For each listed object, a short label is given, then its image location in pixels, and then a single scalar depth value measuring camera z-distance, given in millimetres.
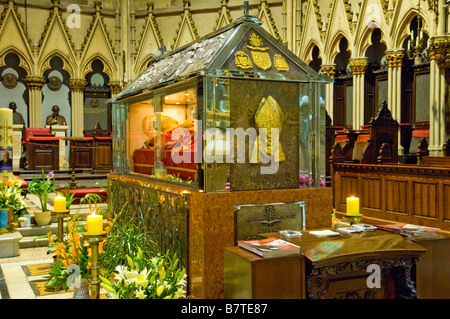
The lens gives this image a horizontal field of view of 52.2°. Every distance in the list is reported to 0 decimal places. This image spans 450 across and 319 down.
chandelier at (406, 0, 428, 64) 9230
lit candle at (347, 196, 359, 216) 3516
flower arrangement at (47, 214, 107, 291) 3691
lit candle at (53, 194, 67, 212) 4449
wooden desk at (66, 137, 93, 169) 14312
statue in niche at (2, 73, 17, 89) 15617
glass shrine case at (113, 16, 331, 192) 3227
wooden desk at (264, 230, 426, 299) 2631
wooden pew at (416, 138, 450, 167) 7865
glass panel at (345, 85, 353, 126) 13477
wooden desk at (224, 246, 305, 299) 2516
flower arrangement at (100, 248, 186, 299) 2598
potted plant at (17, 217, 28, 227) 5832
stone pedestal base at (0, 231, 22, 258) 5023
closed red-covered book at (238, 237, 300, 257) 2559
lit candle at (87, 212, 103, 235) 2891
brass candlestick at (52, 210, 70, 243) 4473
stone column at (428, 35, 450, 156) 9586
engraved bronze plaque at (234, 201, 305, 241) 3258
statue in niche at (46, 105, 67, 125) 15455
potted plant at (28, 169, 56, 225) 6253
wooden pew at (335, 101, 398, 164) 7887
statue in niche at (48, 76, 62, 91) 16328
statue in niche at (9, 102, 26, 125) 15478
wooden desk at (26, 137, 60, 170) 12359
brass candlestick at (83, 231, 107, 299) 2886
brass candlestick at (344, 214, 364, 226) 3500
